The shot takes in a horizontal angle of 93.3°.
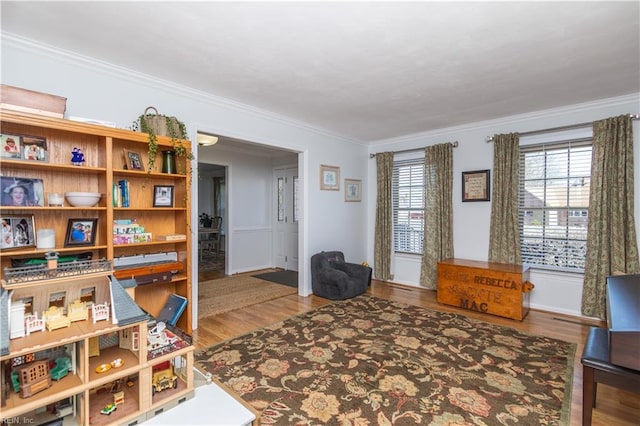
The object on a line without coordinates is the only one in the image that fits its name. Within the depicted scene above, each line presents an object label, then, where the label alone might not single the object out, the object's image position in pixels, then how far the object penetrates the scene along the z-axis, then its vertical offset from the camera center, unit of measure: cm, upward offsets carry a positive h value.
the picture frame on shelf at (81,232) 237 -21
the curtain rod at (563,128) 338 +101
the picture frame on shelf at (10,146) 205 +42
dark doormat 541 -135
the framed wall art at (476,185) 445 +33
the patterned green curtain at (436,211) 477 -6
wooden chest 363 -102
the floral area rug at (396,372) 198 -134
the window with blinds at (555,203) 377 +6
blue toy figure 237 +39
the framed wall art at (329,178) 489 +49
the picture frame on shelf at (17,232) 208 -18
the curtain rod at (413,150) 473 +99
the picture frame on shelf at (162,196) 286 +10
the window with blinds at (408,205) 526 +4
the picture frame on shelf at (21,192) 208 +11
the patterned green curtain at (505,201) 414 +9
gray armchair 435 -105
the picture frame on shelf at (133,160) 264 +41
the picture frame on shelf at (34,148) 215 +42
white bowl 229 +6
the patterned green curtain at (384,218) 548 -20
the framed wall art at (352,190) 537 +32
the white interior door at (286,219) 646 -26
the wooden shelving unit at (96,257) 108 -34
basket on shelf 277 +78
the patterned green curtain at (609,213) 338 -6
